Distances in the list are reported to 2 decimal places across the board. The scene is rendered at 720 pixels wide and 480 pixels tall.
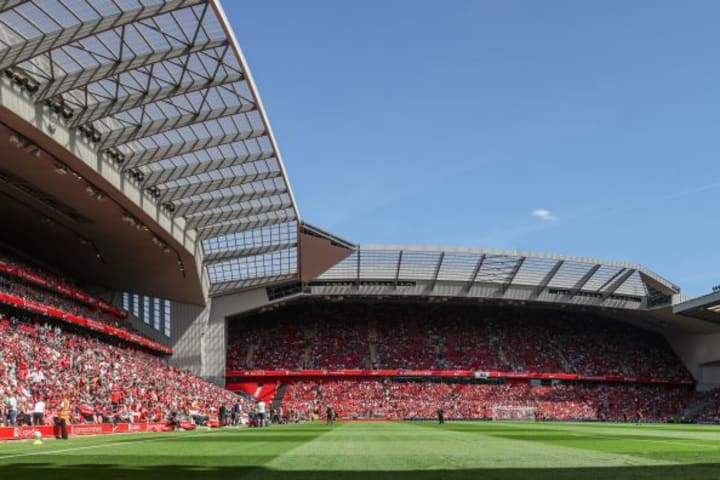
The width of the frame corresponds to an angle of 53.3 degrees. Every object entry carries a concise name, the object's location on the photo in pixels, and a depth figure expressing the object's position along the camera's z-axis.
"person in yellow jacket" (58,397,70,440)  21.89
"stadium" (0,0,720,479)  16.58
